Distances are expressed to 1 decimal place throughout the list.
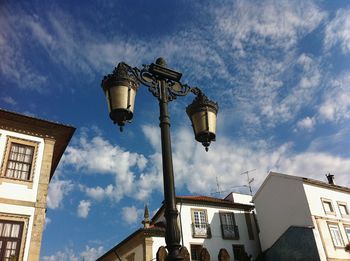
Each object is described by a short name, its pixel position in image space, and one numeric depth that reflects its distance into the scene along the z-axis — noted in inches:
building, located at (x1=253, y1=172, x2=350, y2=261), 949.2
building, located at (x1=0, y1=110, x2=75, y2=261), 488.7
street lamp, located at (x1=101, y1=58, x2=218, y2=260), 143.3
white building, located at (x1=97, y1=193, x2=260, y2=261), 934.4
